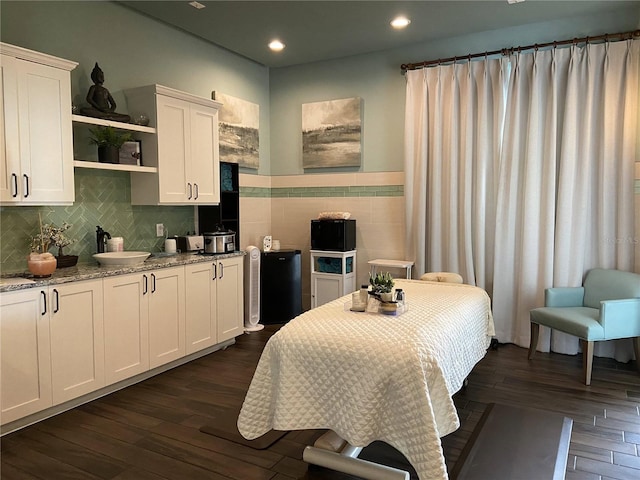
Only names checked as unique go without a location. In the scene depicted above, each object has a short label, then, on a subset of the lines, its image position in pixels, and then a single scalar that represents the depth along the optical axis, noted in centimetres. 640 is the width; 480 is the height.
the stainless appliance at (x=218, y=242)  427
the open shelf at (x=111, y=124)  329
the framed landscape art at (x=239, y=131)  495
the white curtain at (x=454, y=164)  448
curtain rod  392
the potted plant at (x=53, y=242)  322
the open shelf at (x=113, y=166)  328
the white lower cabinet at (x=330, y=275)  507
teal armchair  353
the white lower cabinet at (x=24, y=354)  267
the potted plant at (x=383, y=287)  267
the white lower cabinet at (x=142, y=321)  327
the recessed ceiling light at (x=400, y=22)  422
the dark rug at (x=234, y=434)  268
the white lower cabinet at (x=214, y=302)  394
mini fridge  510
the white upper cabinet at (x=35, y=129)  283
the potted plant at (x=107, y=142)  352
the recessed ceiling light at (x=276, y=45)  476
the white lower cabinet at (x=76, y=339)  293
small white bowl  344
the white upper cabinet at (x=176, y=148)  384
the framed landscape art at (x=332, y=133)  524
